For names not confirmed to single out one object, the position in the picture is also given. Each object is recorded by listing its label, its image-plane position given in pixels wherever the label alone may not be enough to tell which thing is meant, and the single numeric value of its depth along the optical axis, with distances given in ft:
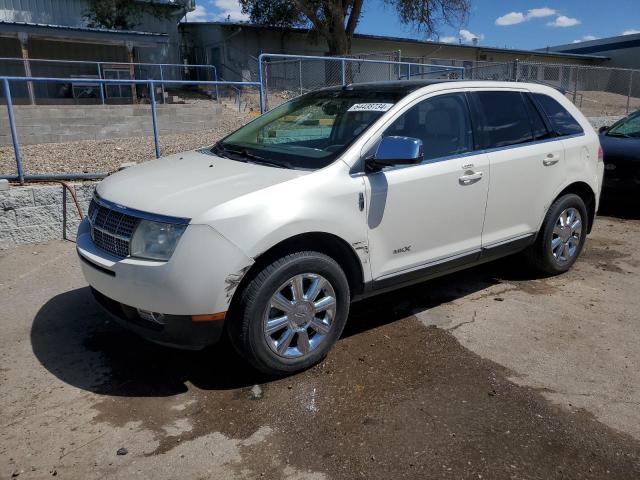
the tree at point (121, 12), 72.95
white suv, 9.80
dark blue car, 24.38
